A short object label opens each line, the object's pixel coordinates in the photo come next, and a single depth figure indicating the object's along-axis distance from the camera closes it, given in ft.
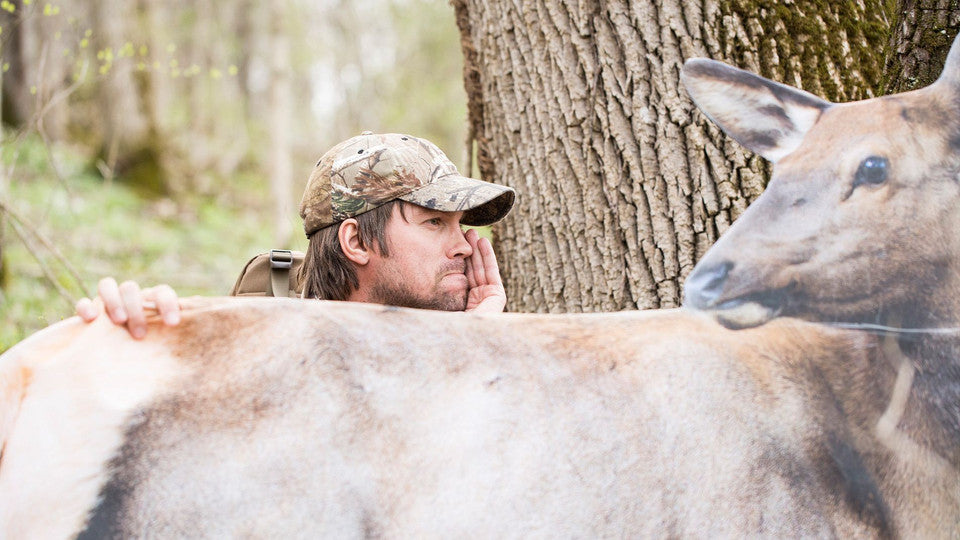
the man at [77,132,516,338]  8.30
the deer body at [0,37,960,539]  4.88
